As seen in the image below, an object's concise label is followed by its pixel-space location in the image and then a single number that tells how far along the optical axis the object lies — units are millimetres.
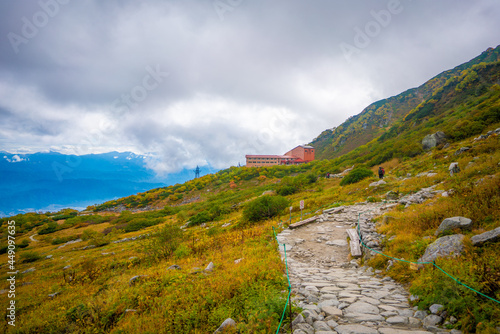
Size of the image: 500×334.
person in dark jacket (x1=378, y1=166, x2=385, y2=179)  20291
